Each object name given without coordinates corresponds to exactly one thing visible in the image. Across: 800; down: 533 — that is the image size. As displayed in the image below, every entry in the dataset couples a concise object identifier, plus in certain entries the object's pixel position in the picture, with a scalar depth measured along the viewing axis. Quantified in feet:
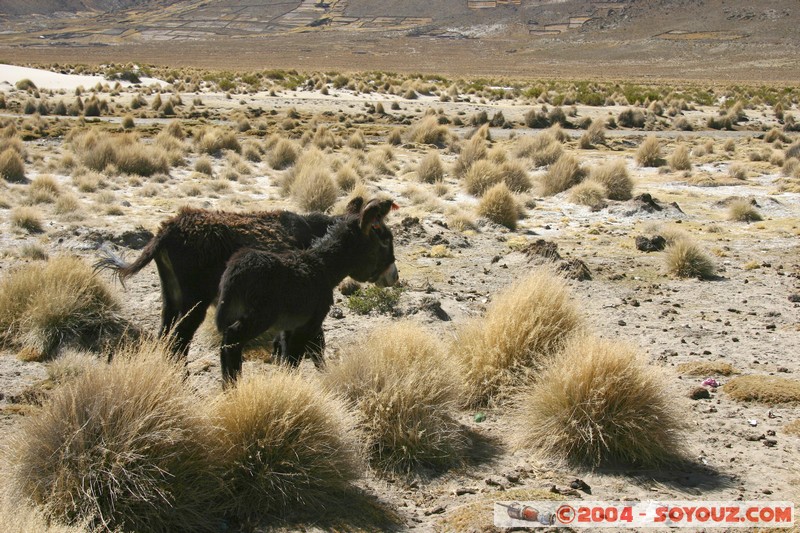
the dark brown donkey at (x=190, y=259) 21.52
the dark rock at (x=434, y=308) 31.76
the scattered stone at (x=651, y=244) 45.06
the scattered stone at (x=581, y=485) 18.15
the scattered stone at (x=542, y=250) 41.22
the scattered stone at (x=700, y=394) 23.82
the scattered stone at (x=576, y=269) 38.46
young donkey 19.36
